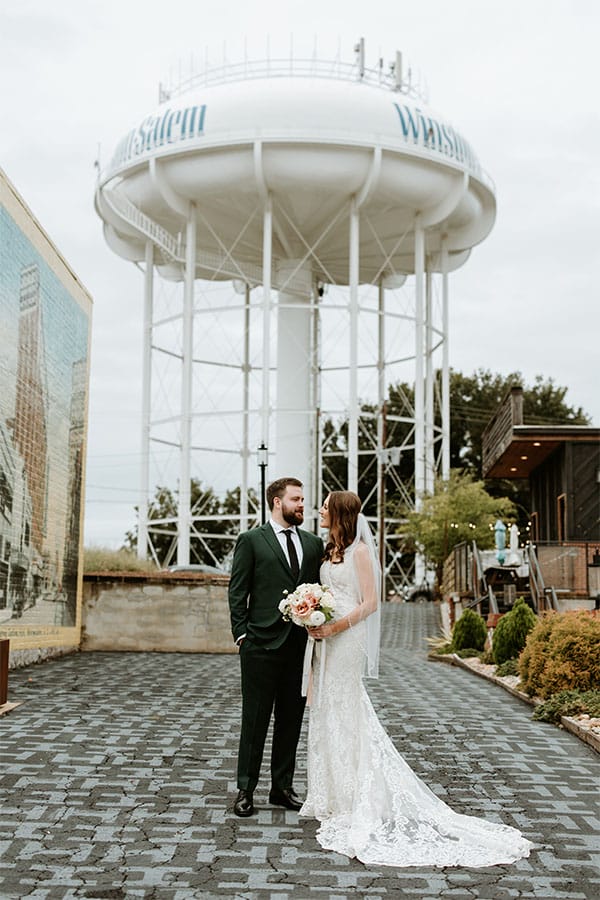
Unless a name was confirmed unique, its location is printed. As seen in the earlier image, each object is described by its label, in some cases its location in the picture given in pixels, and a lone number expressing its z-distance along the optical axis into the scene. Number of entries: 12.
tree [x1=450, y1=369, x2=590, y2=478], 58.66
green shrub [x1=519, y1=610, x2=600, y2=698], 12.21
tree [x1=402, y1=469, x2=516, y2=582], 39.31
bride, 6.44
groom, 7.30
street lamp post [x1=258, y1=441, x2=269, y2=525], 28.35
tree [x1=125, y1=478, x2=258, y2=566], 61.94
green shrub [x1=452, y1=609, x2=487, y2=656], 19.69
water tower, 37.19
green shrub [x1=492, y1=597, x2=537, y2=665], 16.05
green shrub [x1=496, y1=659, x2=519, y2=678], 15.30
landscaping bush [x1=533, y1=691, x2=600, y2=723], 11.30
